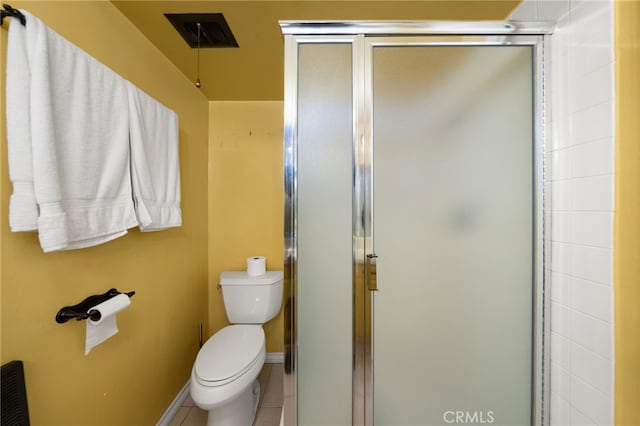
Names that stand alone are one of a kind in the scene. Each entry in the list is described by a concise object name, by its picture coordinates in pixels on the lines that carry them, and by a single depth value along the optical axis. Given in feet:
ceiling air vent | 3.92
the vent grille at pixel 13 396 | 2.40
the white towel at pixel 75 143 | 2.50
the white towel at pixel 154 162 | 3.77
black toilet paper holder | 3.01
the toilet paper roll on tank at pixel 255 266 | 6.20
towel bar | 2.39
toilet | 3.99
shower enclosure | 3.32
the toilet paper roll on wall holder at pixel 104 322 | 3.19
